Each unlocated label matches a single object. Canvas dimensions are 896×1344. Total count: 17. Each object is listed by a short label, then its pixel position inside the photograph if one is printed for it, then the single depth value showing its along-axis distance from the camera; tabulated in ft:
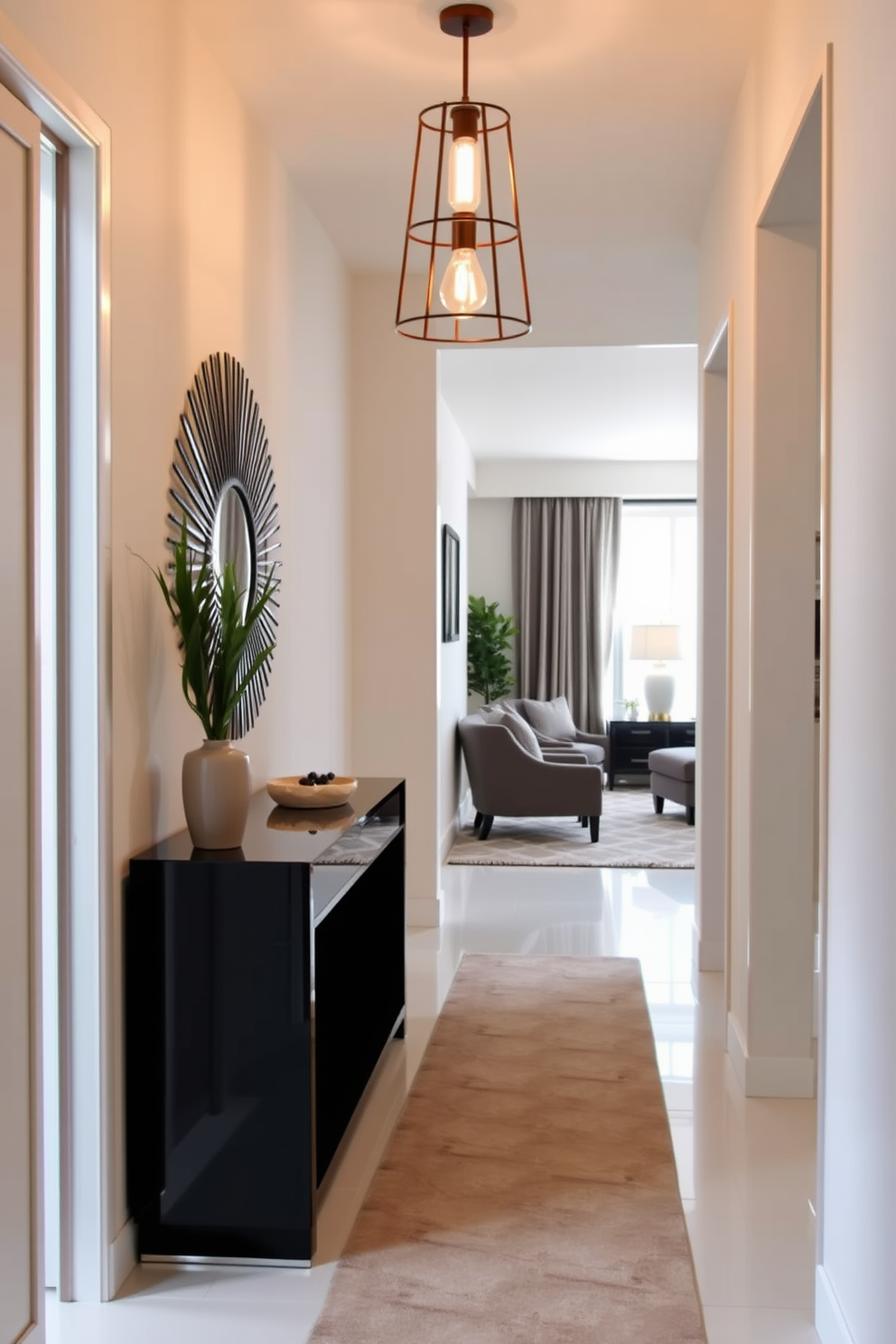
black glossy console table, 7.63
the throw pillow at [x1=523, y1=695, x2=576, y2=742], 30.68
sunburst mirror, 9.14
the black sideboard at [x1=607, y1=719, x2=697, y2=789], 32.40
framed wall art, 24.57
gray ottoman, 26.78
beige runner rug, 7.06
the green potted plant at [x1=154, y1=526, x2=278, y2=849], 8.06
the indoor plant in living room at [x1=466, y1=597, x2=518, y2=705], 33.86
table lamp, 32.12
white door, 6.25
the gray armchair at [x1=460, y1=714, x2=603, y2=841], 24.93
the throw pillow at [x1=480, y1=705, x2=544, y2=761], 25.70
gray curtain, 35.06
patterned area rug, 22.80
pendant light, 8.27
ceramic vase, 8.05
